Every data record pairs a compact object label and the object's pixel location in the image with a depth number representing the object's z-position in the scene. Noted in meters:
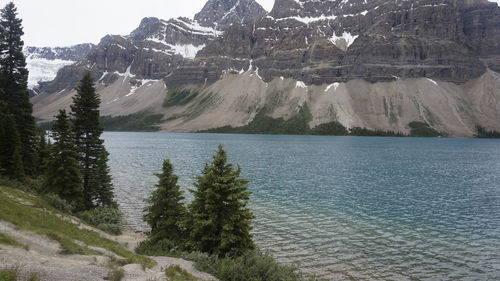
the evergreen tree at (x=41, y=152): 46.62
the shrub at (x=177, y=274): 15.24
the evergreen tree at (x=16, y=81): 44.16
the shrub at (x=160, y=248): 21.59
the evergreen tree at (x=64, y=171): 31.56
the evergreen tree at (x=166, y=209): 24.41
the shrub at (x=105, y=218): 27.47
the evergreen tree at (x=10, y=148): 36.19
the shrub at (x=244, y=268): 17.84
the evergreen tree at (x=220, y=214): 21.36
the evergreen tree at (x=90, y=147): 36.47
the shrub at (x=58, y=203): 27.42
